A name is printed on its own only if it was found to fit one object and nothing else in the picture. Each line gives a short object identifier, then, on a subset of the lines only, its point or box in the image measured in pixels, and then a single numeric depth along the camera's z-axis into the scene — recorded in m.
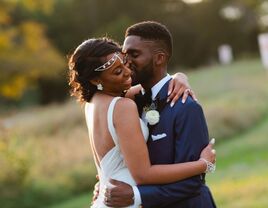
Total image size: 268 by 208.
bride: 4.02
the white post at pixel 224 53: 33.72
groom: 4.10
